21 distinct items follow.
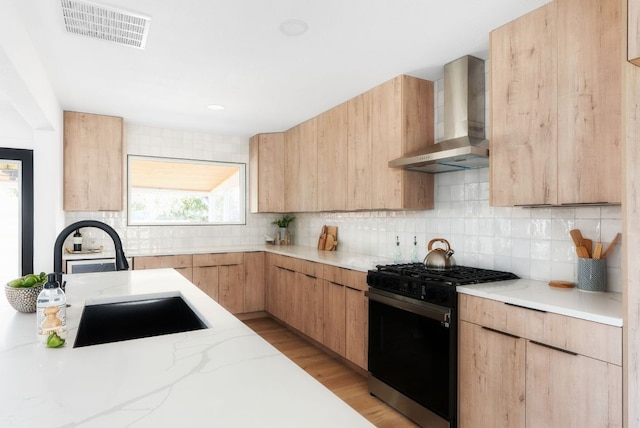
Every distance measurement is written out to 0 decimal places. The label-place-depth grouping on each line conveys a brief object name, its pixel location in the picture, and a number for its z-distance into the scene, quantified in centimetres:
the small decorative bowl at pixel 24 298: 140
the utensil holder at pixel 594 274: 201
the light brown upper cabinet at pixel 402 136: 296
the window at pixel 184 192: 470
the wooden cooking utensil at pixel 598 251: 202
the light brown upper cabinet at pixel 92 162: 397
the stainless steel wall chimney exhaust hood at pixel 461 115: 260
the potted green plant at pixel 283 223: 527
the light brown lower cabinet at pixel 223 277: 436
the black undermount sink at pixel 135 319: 160
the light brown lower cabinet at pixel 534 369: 154
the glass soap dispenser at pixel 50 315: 110
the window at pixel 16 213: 379
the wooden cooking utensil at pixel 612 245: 199
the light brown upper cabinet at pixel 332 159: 368
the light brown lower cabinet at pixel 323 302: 304
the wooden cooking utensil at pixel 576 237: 210
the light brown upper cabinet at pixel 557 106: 177
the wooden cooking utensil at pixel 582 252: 206
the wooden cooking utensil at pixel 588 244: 210
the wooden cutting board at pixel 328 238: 434
